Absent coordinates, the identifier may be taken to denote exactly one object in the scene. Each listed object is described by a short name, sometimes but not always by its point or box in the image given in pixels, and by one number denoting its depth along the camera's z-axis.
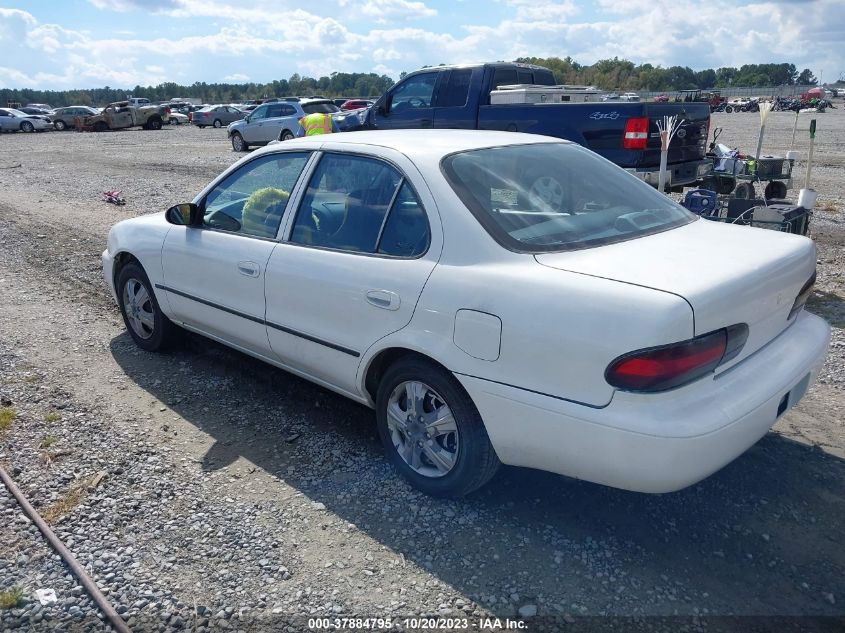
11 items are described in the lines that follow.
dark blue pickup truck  7.87
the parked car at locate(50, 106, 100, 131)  41.62
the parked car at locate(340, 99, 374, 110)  34.79
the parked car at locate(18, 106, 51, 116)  47.53
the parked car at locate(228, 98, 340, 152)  22.83
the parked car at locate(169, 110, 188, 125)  44.94
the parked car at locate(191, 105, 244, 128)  40.66
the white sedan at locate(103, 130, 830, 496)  2.61
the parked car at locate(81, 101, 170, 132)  39.25
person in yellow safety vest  11.51
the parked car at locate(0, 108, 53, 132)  41.09
